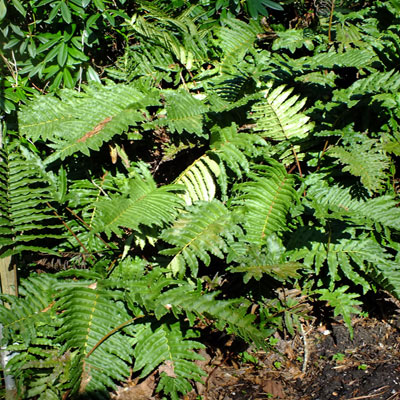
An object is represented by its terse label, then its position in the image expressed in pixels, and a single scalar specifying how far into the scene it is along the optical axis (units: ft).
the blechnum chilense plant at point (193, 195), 7.28
